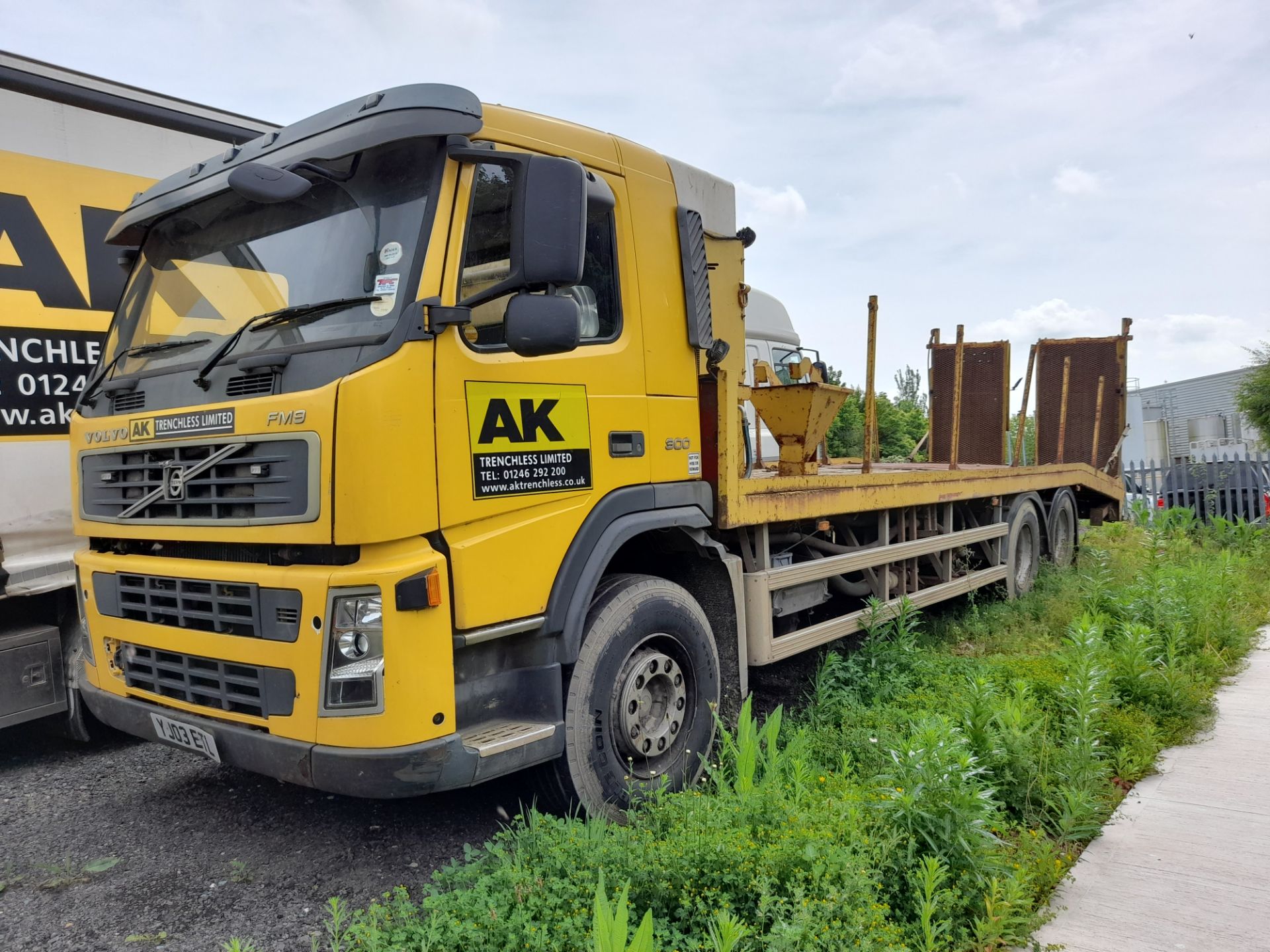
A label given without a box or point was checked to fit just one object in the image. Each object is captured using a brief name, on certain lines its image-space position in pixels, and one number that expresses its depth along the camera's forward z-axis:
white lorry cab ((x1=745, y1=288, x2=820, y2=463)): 9.95
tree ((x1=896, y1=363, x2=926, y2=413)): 25.39
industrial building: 31.83
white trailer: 4.53
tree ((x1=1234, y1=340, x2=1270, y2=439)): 19.45
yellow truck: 2.94
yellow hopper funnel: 5.11
